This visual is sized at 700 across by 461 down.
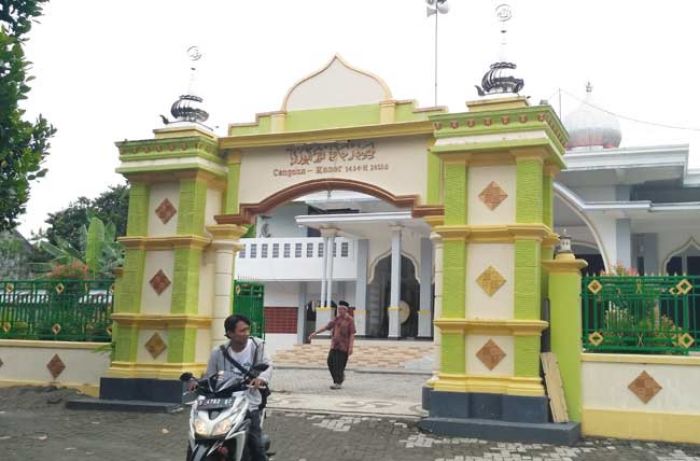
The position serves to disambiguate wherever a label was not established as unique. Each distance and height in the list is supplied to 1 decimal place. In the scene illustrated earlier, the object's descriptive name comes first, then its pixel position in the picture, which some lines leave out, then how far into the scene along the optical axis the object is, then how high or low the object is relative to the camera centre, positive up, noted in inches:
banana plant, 653.9 +54.1
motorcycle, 175.0 -26.9
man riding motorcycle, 194.7 -14.6
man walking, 453.4 -16.8
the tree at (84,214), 1269.7 +168.3
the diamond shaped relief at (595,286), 312.7 +15.5
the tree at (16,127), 236.1 +60.4
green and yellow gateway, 306.2 +46.0
